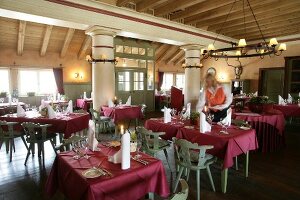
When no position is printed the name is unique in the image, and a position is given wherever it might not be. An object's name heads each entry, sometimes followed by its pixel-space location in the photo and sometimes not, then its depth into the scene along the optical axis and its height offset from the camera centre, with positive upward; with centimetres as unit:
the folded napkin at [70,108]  542 -65
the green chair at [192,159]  282 -107
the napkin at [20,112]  505 -70
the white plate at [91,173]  191 -82
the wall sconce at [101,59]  654 +73
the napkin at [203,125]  334 -65
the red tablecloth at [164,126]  385 -82
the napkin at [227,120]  370 -63
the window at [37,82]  1025 +4
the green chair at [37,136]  400 -108
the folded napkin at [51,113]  473 -67
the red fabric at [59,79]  1074 +19
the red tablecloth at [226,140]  304 -86
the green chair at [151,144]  346 -104
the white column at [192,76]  940 +34
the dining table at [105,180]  183 -91
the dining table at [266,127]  476 -96
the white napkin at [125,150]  209 -66
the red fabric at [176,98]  987 -67
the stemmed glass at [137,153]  237 -81
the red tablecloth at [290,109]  675 -81
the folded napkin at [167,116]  417 -64
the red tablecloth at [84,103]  931 -91
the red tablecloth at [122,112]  624 -88
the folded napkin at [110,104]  662 -65
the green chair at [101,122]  619 -118
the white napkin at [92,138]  259 -68
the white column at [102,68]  651 +47
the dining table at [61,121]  451 -84
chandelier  431 +77
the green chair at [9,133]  435 -106
